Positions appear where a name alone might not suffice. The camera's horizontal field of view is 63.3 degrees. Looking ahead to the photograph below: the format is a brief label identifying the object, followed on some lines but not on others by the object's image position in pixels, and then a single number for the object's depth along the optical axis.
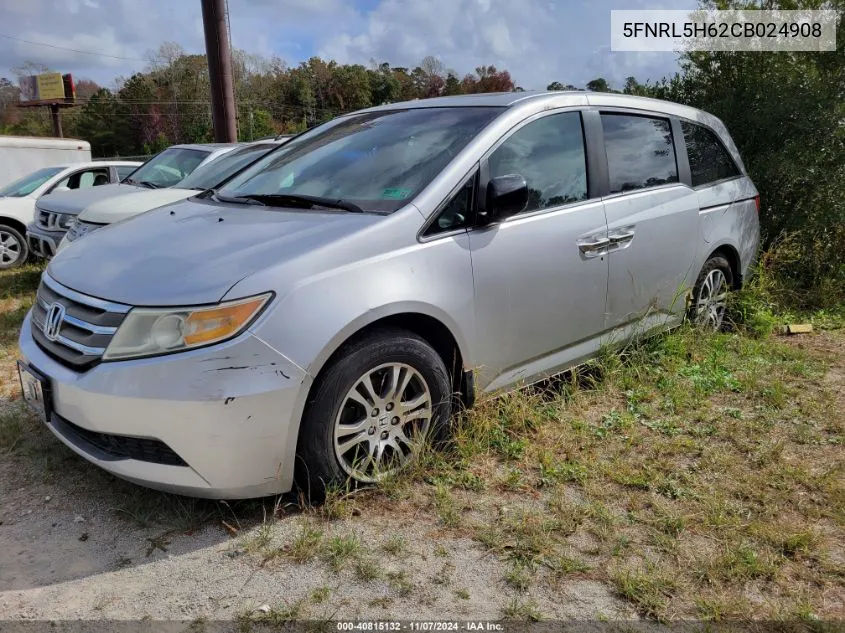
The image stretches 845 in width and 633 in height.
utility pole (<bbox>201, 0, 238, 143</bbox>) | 11.02
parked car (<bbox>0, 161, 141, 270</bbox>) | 8.78
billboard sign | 46.66
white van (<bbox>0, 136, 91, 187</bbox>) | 15.03
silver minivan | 2.49
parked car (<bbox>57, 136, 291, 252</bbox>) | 6.12
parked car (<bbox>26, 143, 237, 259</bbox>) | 7.34
